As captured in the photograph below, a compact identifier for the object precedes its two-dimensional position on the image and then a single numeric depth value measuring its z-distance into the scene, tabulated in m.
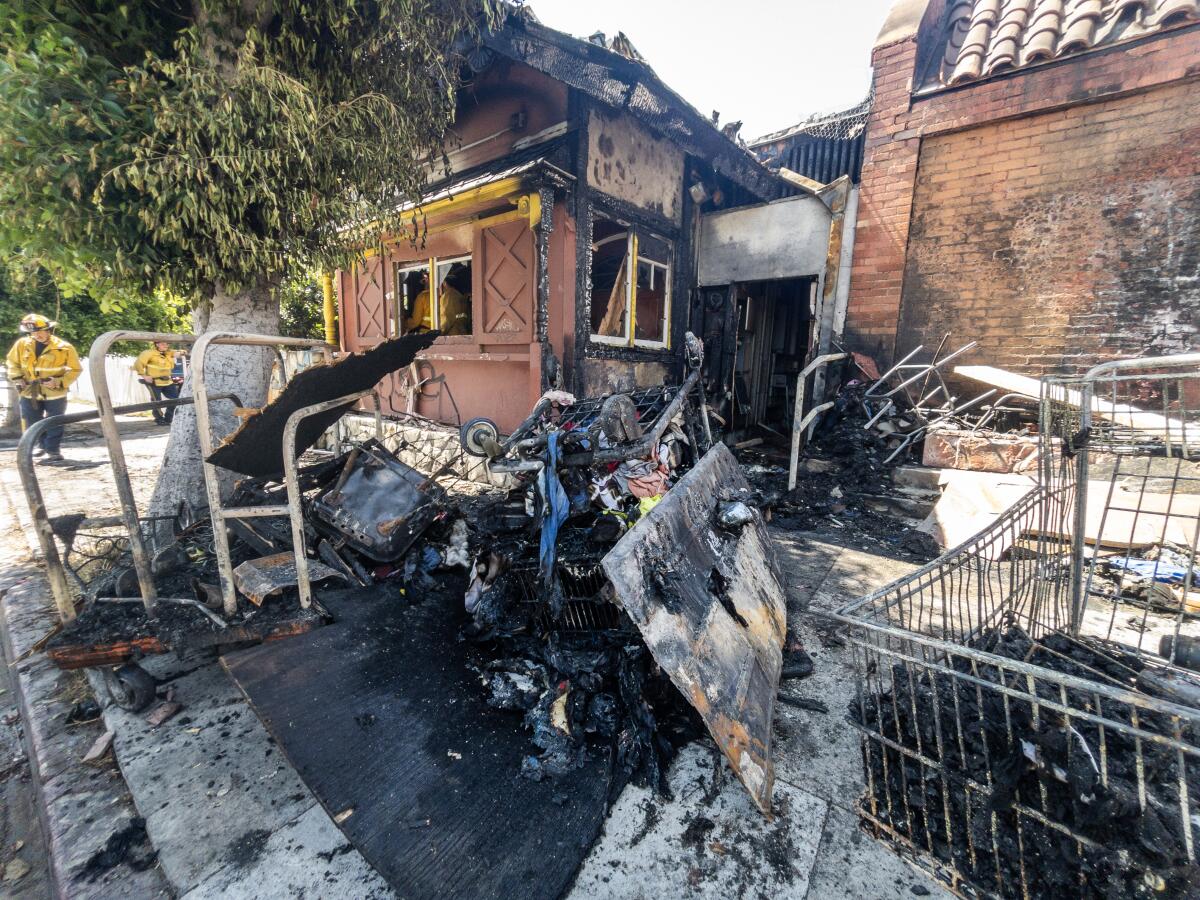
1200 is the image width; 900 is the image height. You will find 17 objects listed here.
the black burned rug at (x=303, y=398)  2.47
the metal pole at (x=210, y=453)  2.34
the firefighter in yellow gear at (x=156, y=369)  10.72
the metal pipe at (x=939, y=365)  5.80
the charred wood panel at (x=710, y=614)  1.78
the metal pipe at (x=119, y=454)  2.24
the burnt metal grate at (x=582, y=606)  2.76
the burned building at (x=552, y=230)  4.93
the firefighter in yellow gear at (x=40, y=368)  6.41
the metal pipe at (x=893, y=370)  6.05
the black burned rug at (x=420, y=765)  1.65
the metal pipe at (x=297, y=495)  2.55
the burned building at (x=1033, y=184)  4.91
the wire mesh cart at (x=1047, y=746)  1.40
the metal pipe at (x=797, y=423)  5.20
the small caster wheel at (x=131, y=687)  2.28
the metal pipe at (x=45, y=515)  2.28
